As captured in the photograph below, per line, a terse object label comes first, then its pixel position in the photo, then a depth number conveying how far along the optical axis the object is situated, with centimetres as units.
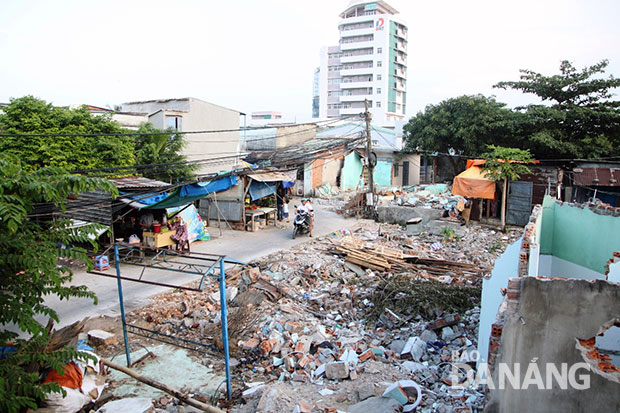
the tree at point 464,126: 2480
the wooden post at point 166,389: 511
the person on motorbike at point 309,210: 1616
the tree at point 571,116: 2172
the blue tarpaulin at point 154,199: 1209
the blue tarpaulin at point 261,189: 1744
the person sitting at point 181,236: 1338
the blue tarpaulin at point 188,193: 1220
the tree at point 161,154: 1744
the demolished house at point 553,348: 372
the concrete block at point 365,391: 540
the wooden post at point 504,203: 1795
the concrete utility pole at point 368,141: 1799
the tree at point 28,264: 370
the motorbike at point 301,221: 1598
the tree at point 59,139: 1398
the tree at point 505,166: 1761
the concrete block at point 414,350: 666
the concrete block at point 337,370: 612
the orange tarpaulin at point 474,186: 1786
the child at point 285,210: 1970
